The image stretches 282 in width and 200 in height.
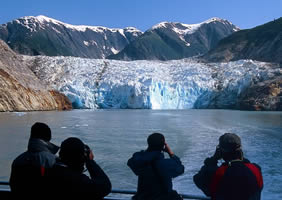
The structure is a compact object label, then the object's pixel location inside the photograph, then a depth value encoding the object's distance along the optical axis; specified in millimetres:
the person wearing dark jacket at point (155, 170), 2580
